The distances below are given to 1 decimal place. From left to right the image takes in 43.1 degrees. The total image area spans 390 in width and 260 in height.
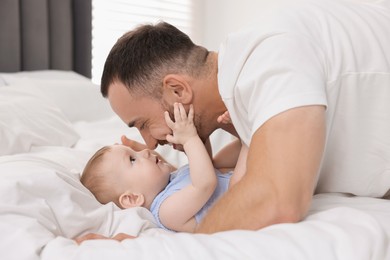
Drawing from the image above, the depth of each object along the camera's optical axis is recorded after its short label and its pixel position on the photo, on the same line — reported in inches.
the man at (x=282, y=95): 35.4
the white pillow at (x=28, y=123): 70.7
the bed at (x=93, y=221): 29.6
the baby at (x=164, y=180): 48.7
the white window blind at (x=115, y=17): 145.6
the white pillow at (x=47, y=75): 104.3
